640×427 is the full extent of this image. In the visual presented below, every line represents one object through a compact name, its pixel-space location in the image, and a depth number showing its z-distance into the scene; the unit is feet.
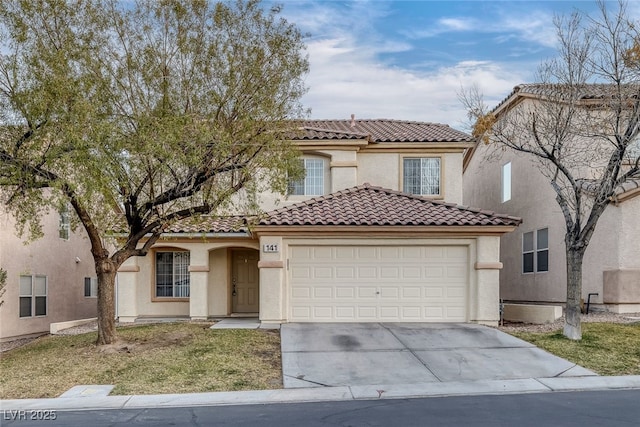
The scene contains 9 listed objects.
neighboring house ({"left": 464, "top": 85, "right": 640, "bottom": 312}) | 56.34
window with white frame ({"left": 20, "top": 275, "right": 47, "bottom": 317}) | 67.82
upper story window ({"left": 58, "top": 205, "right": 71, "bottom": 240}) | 71.46
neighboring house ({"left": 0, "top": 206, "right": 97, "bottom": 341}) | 64.85
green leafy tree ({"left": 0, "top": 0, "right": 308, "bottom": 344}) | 37.76
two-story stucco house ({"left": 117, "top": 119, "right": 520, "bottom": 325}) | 53.47
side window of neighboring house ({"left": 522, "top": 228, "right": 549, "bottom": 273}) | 67.26
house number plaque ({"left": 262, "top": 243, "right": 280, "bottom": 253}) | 53.62
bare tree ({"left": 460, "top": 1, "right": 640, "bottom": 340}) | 45.03
